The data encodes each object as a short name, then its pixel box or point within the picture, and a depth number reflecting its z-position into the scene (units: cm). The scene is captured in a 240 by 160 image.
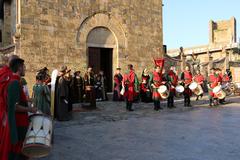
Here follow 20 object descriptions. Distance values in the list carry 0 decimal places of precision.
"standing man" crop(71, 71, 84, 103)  1341
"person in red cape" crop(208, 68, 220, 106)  1395
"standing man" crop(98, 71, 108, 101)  1567
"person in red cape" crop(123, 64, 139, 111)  1232
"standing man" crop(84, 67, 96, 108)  1262
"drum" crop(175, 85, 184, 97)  1355
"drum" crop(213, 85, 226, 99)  1382
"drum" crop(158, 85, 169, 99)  1224
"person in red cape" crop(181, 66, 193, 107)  1383
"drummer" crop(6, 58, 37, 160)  385
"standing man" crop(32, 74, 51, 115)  834
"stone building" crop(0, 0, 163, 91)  1411
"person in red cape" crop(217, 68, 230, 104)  1420
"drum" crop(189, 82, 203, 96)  1402
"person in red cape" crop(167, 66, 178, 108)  1326
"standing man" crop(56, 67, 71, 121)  977
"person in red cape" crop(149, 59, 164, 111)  1241
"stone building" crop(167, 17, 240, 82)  2369
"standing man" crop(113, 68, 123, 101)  1574
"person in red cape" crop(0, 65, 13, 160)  383
